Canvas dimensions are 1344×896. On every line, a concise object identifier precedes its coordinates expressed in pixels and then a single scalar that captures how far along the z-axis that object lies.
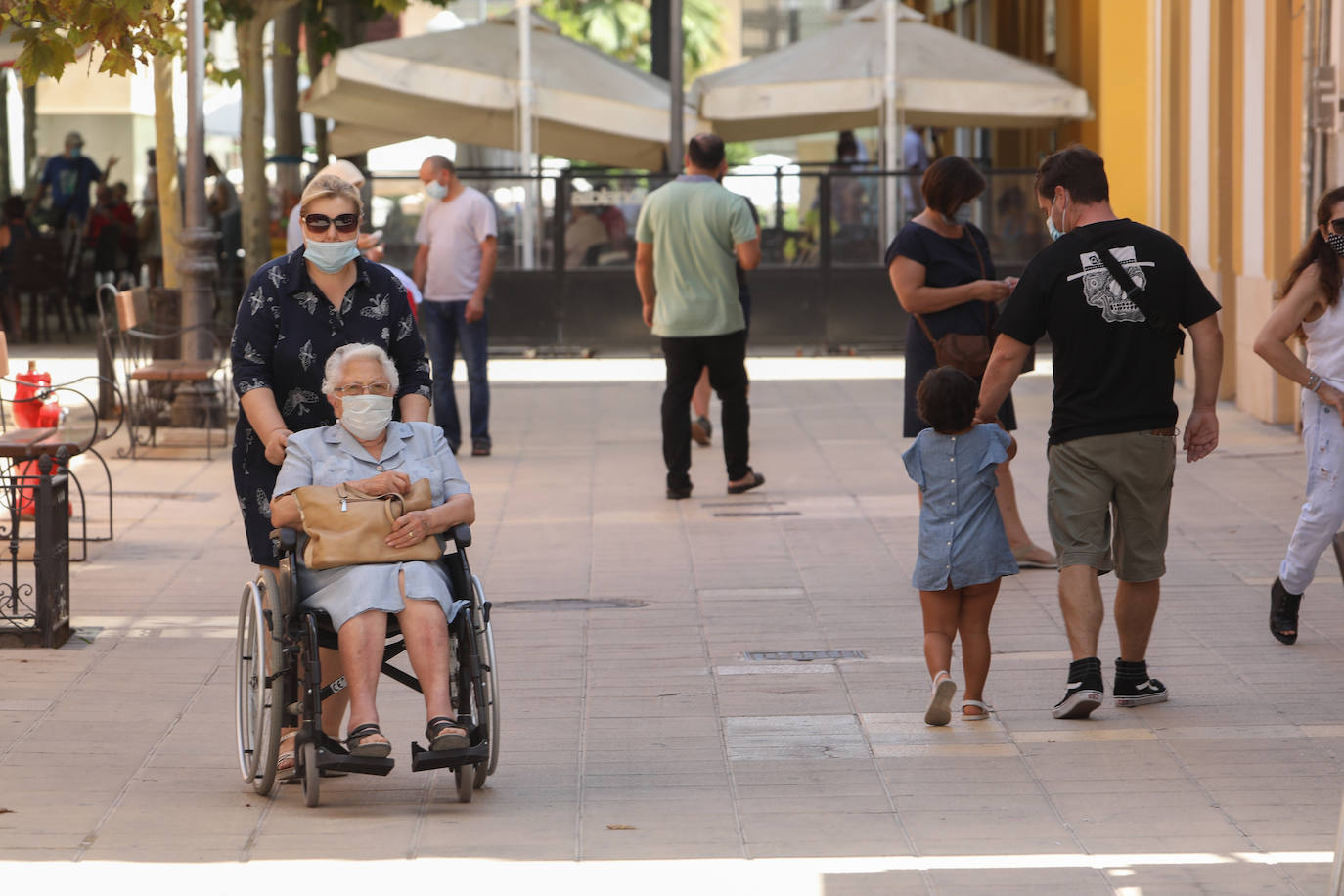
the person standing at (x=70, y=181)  51.25
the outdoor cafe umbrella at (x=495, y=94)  43.06
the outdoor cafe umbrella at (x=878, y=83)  43.34
